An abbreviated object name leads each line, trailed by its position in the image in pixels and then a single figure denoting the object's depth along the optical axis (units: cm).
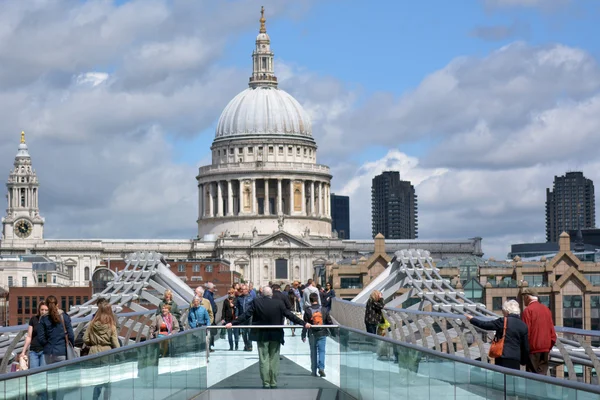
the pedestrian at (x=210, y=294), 3731
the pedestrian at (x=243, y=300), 3719
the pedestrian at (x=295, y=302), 4520
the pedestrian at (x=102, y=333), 2292
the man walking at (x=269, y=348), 2631
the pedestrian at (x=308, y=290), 3774
